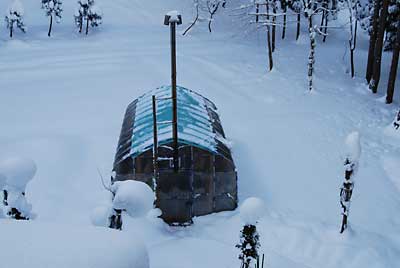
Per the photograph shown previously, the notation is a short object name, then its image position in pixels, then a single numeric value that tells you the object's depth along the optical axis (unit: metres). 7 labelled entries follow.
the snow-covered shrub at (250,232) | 5.49
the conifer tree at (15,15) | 24.83
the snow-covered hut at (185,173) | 8.67
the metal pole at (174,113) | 8.23
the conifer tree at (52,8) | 26.56
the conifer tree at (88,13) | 26.23
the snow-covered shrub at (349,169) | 7.85
